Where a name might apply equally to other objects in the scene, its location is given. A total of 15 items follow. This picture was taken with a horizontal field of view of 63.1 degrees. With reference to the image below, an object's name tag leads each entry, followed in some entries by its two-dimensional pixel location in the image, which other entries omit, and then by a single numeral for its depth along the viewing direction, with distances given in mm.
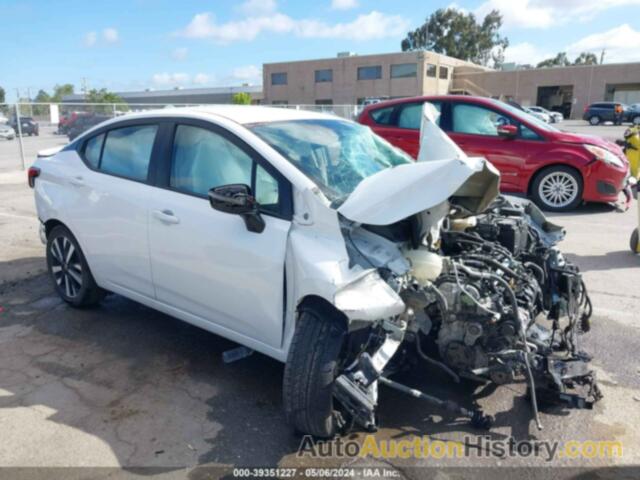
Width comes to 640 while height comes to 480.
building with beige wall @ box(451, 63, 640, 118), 52938
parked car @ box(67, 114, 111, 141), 20456
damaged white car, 2723
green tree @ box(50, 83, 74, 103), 79688
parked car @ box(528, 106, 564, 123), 42469
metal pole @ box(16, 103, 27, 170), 15195
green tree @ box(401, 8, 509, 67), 75000
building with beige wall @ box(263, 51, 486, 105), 53562
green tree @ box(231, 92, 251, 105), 36081
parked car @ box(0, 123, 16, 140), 21266
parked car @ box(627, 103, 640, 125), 39475
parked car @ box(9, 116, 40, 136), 21938
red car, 8141
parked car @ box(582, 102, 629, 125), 39188
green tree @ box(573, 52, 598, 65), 92456
